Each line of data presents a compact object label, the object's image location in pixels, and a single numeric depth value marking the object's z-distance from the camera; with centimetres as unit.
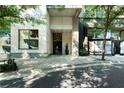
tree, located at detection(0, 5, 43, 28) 446
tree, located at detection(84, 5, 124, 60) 665
